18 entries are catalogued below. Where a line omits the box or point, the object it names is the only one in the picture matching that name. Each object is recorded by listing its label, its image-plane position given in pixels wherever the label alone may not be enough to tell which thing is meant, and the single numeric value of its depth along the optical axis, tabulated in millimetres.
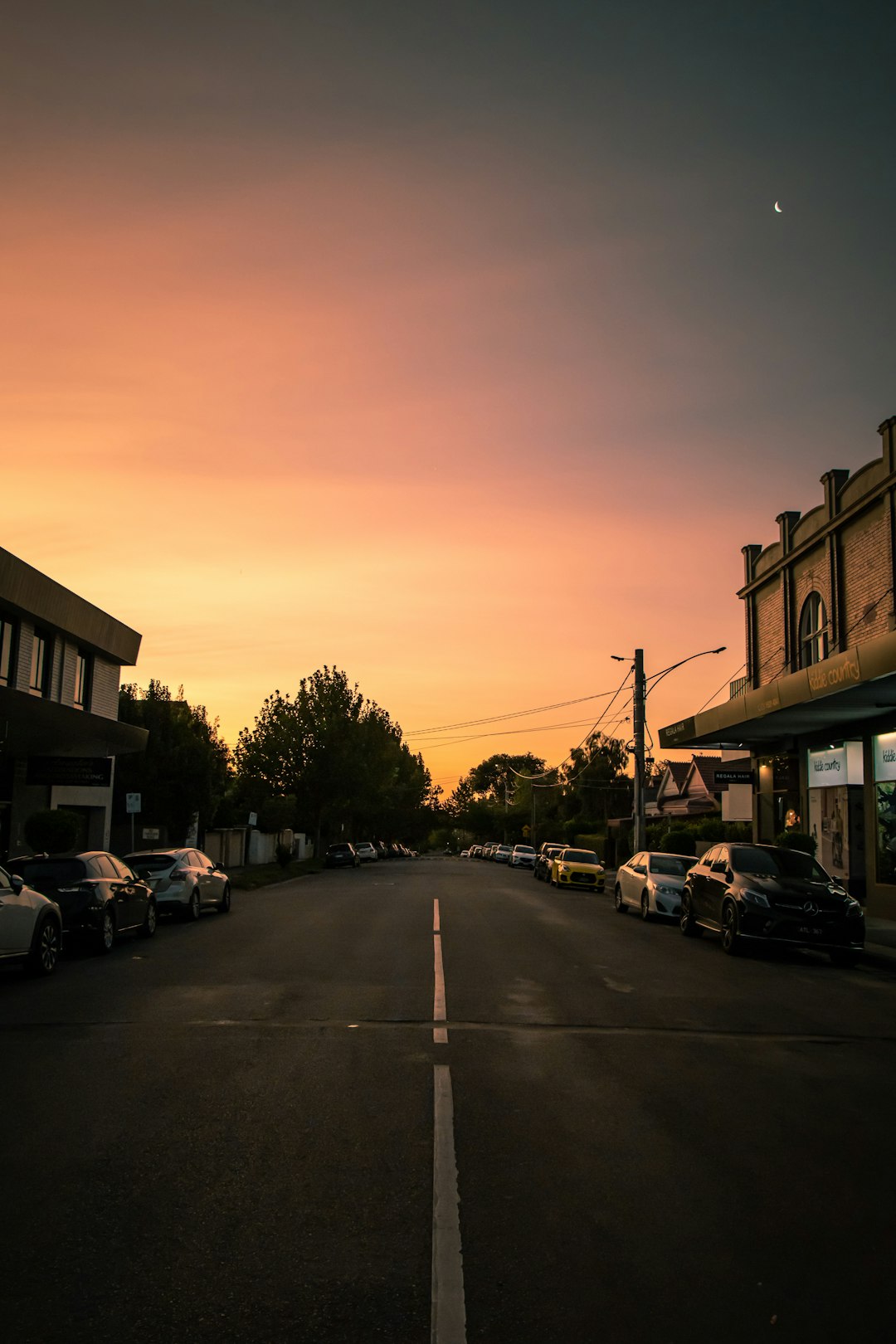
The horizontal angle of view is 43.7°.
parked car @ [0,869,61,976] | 12812
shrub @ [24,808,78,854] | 25094
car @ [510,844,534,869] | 69000
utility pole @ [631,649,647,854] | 36469
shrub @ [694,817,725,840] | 40250
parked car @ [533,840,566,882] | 43781
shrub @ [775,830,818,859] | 26281
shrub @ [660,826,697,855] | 38094
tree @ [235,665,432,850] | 68875
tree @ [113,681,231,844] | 43688
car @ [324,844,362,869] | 60031
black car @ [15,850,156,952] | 15969
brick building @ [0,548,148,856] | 25453
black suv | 16250
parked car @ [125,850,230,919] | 21797
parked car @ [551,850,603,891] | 38281
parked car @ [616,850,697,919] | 22906
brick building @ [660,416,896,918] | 23875
